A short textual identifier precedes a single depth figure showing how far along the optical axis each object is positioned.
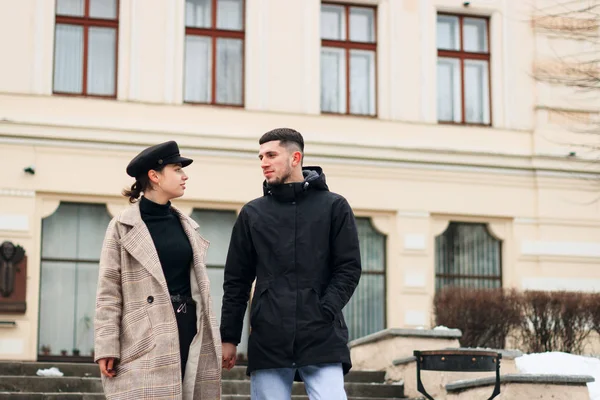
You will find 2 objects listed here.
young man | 6.23
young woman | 6.05
